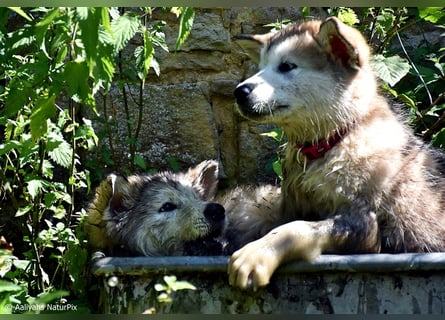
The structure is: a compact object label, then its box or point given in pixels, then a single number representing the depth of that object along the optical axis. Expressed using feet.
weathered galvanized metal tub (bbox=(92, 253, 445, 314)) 20.34
